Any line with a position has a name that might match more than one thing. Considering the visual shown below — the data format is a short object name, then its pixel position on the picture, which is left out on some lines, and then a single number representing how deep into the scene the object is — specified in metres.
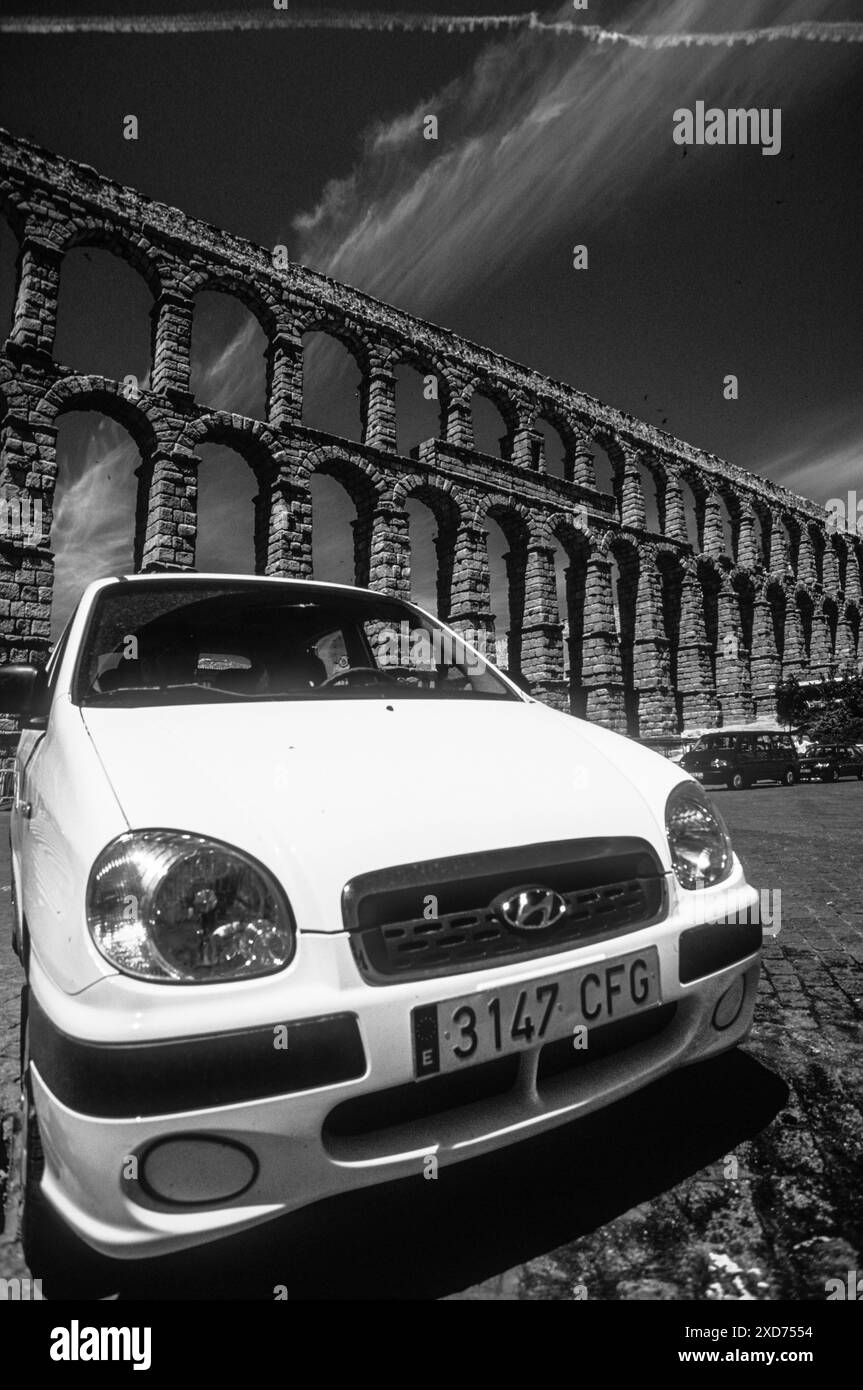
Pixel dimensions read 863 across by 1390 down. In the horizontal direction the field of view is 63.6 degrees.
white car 1.24
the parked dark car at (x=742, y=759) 18.28
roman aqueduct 14.55
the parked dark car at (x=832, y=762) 20.09
